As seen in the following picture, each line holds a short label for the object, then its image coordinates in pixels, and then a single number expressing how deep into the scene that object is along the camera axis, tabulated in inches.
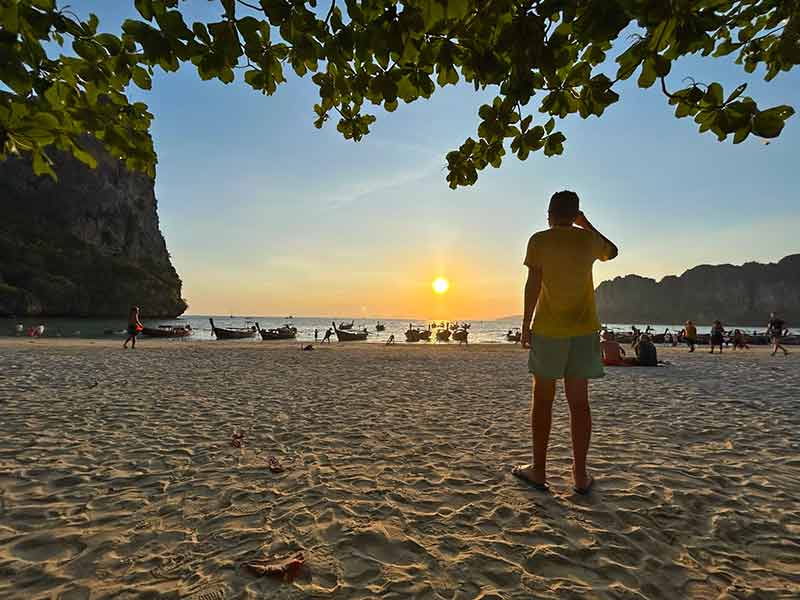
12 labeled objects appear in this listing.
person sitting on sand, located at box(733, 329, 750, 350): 1081.9
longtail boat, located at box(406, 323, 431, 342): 1739.7
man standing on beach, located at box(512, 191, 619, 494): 122.3
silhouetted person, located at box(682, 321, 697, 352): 856.7
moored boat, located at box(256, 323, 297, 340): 1657.2
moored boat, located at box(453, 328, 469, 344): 1680.6
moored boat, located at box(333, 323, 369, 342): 1659.2
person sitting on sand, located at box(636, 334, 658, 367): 525.3
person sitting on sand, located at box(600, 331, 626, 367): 513.3
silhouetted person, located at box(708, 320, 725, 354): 889.5
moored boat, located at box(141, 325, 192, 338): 1558.8
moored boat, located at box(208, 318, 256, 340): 1611.7
